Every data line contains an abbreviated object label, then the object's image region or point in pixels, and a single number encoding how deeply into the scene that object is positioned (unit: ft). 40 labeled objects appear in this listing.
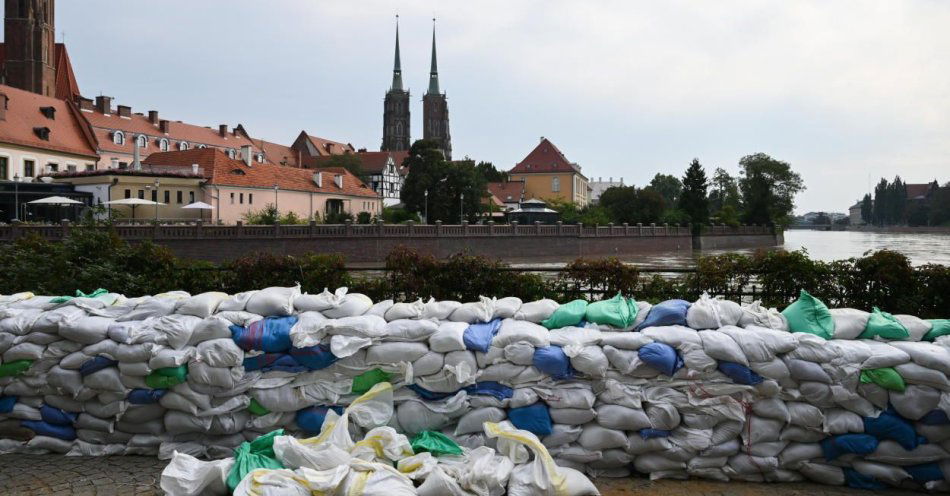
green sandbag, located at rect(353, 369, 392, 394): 15.83
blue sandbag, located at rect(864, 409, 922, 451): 14.29
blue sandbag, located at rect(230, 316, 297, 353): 15.99
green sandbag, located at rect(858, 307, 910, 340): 15.56
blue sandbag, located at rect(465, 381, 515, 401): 15.30
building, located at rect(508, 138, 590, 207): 311.68
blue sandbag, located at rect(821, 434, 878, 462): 14.46
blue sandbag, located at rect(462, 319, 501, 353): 15.56
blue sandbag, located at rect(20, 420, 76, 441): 16.61
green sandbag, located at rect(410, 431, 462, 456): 14.53
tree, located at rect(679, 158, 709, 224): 219.61
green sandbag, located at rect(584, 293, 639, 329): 16.67
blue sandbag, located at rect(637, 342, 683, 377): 14.94
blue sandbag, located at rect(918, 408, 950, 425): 14.27
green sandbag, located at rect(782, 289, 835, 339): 15.81
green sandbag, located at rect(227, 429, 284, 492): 13.56
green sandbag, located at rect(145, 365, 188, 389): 15.92
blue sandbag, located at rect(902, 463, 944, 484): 14.34
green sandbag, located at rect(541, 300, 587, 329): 17.06
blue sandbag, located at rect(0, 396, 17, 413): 16.69
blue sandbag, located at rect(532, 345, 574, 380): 15.10
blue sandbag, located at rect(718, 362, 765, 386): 14.84
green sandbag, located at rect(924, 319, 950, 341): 15.85
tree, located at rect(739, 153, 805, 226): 274.98
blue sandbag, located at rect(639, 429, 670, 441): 14.97
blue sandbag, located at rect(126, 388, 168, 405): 16.12
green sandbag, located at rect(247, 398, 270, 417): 16.05
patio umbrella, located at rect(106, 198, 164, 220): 122.70
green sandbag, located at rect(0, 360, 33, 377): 16.43
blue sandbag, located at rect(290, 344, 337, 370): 15.84
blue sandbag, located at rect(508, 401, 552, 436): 15.03
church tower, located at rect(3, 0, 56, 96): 182.29
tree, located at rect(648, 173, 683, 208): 435.94
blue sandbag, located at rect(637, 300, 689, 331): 16.52
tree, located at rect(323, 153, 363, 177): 266.36
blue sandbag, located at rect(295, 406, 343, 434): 15.76
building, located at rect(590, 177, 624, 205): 466.04
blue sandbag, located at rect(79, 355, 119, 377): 16.25
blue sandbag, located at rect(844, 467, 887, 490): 14.64
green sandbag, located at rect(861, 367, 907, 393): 14.33
